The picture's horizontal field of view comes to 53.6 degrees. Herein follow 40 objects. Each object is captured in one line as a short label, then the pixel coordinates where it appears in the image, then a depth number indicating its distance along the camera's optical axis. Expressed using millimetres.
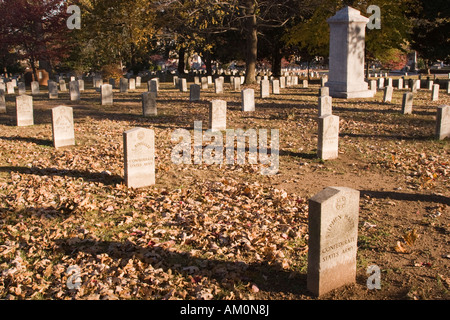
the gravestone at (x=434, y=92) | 21375
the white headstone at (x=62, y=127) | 11617
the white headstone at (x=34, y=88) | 26109
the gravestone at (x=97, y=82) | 30656
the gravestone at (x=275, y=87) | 24141
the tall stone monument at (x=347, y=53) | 21172
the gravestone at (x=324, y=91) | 19703
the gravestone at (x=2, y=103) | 17600
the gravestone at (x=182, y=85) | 26812
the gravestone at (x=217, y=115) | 13548
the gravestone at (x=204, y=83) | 28400
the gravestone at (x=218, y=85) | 24703
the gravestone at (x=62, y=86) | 28297
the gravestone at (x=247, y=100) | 17359
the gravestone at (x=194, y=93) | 21219
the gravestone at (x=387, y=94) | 20188
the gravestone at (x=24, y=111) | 14617
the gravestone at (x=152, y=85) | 24531
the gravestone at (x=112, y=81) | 30183
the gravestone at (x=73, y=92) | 22141
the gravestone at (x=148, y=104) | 16750
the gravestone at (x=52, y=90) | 23297
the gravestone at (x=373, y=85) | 24719
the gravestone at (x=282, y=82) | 29436
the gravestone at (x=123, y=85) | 26391
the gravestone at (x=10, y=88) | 27000
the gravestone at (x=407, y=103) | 16562
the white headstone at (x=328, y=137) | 10492
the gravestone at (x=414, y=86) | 24906
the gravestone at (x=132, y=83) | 29134
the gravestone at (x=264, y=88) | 21688
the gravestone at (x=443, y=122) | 12109
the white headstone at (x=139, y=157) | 8258
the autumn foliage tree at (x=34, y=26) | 35750
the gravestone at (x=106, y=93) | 20078
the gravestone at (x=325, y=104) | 14844
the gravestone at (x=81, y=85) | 27098
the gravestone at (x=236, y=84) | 26291
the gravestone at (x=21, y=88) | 26466
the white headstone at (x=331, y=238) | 4547
